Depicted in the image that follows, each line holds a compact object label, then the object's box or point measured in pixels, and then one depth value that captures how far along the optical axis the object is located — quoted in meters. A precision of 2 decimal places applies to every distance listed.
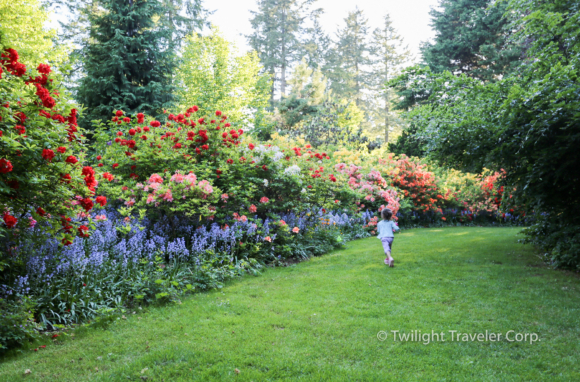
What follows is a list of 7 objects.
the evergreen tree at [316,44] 30.30
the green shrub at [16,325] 2.71
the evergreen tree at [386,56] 33.59
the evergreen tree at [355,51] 33.52
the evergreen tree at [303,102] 20.00
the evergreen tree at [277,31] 28.84
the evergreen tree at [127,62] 12.05
